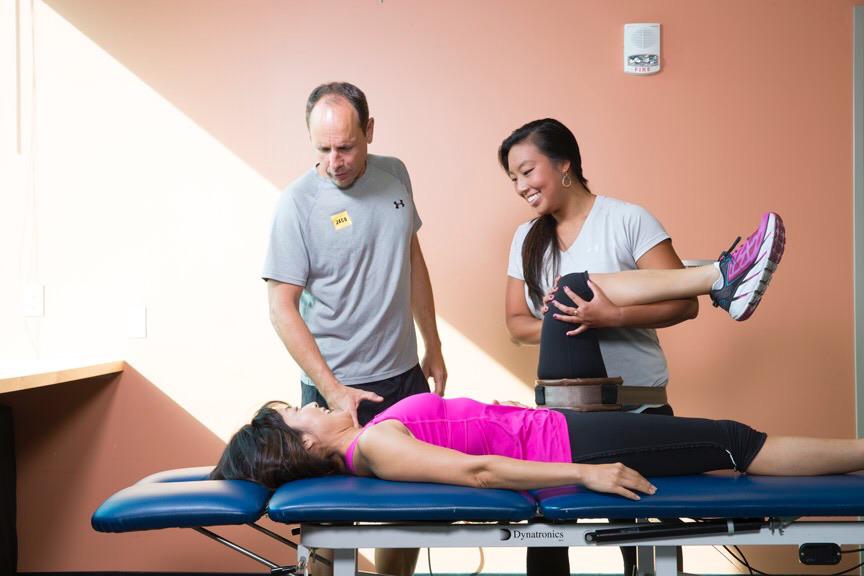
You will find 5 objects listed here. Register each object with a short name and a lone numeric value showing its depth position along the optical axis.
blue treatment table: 1.54
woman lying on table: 1.77
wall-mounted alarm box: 2.93
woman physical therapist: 2.11
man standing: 2.11
